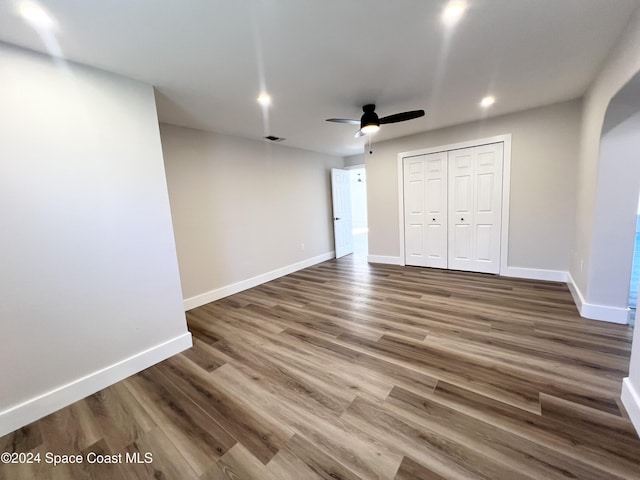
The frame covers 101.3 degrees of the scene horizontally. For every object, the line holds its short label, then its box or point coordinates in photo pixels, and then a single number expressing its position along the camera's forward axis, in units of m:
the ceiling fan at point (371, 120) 2.75
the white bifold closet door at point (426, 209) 4.70
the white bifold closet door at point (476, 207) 4.20
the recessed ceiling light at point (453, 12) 1.60
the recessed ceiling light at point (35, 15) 1.44
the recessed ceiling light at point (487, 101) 3.21
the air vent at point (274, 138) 4.41
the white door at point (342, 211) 6.20
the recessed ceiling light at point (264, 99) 2.78
